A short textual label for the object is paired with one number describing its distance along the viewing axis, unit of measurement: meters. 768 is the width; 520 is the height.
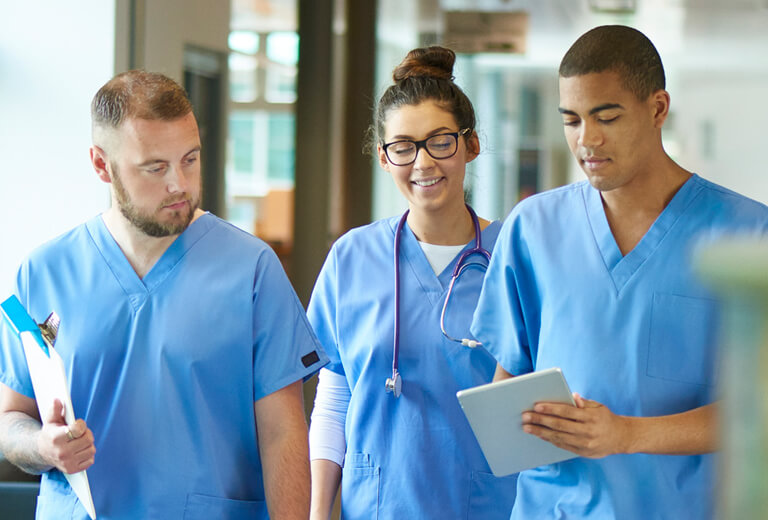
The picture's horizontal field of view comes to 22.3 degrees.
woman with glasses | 2.79
